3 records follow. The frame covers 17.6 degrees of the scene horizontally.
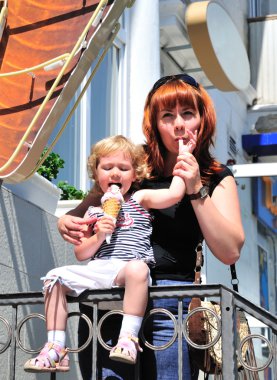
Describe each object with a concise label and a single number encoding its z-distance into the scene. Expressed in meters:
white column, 8.36
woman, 3.16
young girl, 3.12
